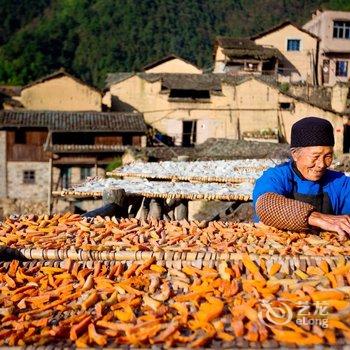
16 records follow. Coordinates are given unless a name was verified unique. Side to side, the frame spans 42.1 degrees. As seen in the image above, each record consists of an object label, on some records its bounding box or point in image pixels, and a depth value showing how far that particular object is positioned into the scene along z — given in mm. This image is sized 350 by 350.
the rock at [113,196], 5406
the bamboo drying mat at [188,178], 7211
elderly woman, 2893
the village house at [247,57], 31828
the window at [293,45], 34125
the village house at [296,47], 33969
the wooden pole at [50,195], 22762
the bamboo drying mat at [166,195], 5941
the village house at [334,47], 34656
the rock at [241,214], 8538
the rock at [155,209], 6910
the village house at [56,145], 23938
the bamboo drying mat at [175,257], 2594
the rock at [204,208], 10475
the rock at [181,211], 7512
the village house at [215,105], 26606
